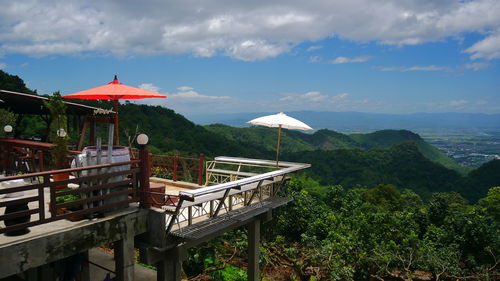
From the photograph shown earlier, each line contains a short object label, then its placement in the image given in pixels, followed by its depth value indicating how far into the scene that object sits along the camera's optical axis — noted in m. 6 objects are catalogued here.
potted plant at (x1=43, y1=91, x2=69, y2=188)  6.59
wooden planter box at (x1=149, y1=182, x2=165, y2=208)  5.67
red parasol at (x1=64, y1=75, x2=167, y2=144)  6.11
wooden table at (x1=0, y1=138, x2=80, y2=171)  7.47
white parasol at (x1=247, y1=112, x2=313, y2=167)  8.70
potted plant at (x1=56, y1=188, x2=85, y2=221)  4.91
